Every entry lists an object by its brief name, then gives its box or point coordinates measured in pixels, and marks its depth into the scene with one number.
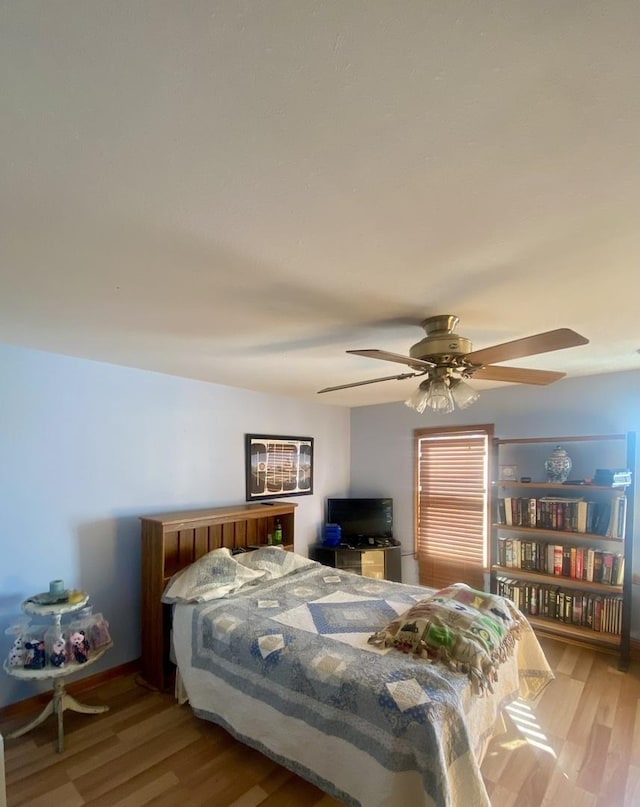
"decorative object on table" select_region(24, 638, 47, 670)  2.20
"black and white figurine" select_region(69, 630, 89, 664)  2.30
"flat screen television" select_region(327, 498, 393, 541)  4.58
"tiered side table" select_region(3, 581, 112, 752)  2.18
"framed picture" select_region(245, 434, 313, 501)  3.91
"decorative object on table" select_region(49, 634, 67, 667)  2.22
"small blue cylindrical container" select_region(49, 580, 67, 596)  2.32
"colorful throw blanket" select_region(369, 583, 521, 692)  1.86
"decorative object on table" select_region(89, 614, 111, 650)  2.41
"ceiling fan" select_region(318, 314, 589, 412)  1.72
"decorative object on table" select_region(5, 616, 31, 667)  2.20
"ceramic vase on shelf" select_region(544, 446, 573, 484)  3.32
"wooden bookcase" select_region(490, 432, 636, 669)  3.07
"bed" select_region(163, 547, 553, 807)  1.56
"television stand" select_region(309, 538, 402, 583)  4.20
